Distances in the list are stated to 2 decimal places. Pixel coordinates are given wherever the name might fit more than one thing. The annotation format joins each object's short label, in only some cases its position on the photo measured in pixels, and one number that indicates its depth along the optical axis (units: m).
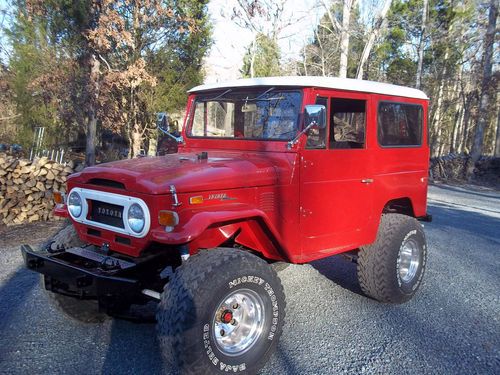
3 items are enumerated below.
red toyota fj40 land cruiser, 2.86
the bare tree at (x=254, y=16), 19.20
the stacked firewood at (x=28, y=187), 7.41
